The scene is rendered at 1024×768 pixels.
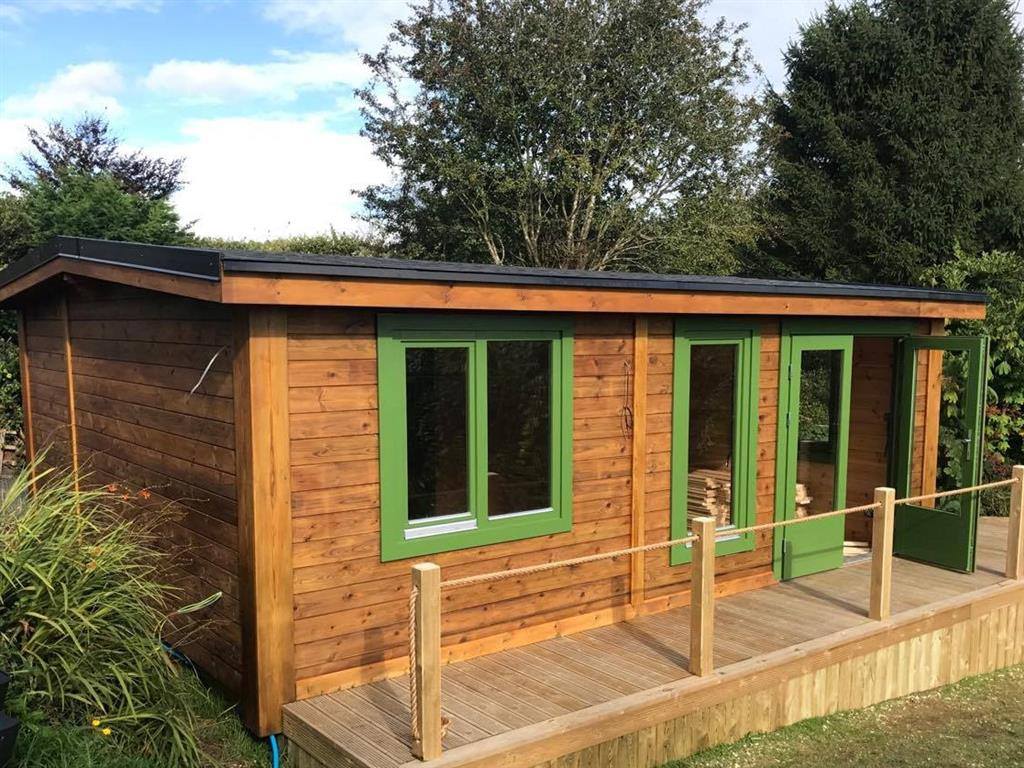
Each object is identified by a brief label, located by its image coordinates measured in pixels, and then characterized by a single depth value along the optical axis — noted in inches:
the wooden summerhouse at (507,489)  178.5
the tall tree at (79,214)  580.7
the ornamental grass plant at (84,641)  159.2
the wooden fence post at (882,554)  237.8
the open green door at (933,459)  289.6
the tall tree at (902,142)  727.1
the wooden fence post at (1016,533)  281.4
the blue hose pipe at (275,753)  179.2
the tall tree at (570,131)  765.9
